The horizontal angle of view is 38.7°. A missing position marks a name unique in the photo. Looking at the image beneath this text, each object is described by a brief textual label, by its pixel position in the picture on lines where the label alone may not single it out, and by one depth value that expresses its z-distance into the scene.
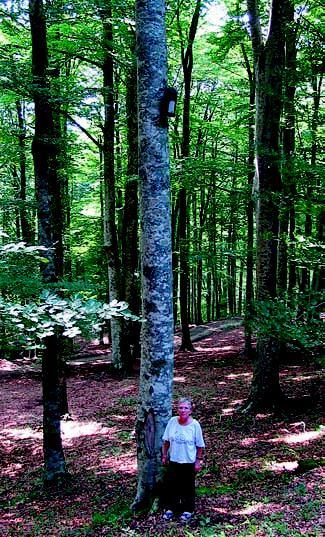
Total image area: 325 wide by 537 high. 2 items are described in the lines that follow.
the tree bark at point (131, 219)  15.28
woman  5.41
